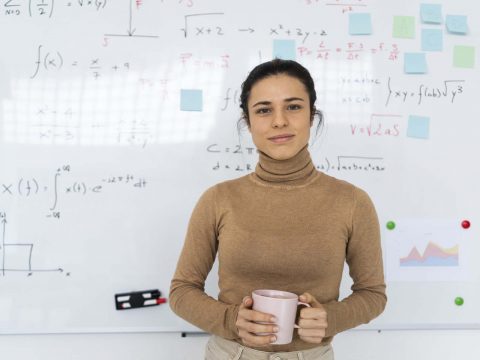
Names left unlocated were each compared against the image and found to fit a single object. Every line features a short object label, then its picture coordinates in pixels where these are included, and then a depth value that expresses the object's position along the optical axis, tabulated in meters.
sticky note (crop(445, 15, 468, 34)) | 1.30
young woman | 0.84
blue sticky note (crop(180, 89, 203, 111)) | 1.26
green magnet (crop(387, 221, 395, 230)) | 1.29
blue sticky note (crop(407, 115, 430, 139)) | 1.29
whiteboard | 1.23
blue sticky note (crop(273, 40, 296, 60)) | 1.28
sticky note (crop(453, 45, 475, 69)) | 1.31
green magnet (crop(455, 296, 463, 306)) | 1.30
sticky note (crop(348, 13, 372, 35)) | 1.29
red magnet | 1.29
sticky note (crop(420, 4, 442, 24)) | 1.30
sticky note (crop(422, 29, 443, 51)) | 1.30
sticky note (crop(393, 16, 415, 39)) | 1.29
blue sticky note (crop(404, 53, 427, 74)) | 1.29
